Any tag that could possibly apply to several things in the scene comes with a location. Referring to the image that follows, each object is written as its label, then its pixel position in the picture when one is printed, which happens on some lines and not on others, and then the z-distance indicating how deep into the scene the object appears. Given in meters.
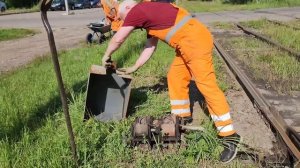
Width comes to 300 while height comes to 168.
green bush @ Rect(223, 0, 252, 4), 33.99
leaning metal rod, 3.34
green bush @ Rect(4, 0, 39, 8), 50.75
